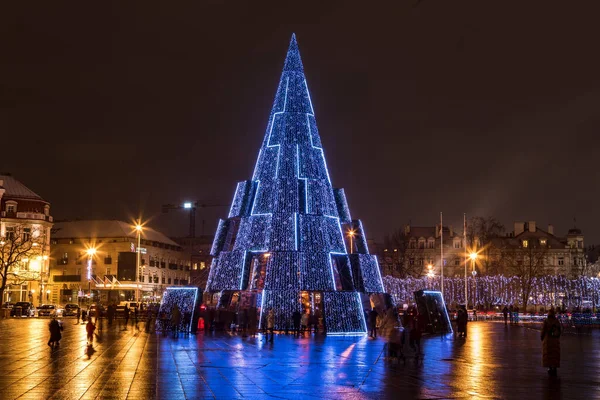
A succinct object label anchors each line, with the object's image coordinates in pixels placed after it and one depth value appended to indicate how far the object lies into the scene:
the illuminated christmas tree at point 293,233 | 39.12
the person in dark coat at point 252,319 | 41.81
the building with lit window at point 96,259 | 103.79
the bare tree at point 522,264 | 84.50
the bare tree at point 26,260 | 86.36
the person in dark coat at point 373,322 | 38.00
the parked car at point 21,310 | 70.62
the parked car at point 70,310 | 76.81
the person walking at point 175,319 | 39.00
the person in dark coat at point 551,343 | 20.86
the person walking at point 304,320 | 40.44
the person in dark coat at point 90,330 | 31.78
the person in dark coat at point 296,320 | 38.00
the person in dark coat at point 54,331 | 29.62
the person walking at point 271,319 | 37.04
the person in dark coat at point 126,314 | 52.36
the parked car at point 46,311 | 73.06
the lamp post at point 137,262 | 66.81
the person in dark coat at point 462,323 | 39.19
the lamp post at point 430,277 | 81.38
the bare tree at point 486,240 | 96.94
